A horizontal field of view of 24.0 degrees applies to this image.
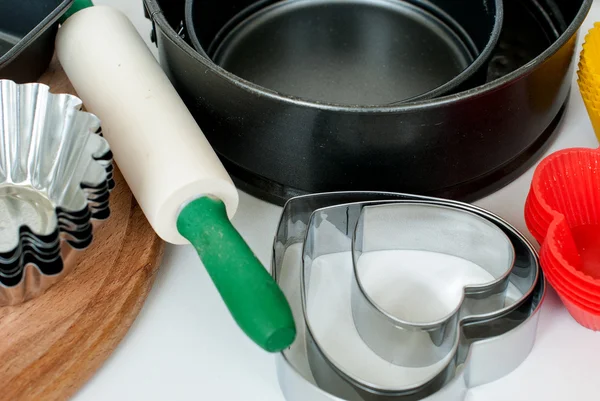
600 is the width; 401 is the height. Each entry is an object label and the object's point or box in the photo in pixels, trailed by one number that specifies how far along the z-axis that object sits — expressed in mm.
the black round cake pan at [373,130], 706
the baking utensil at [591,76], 771
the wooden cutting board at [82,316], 700
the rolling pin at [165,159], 659
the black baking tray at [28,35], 782
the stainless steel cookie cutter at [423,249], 704
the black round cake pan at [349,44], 862
